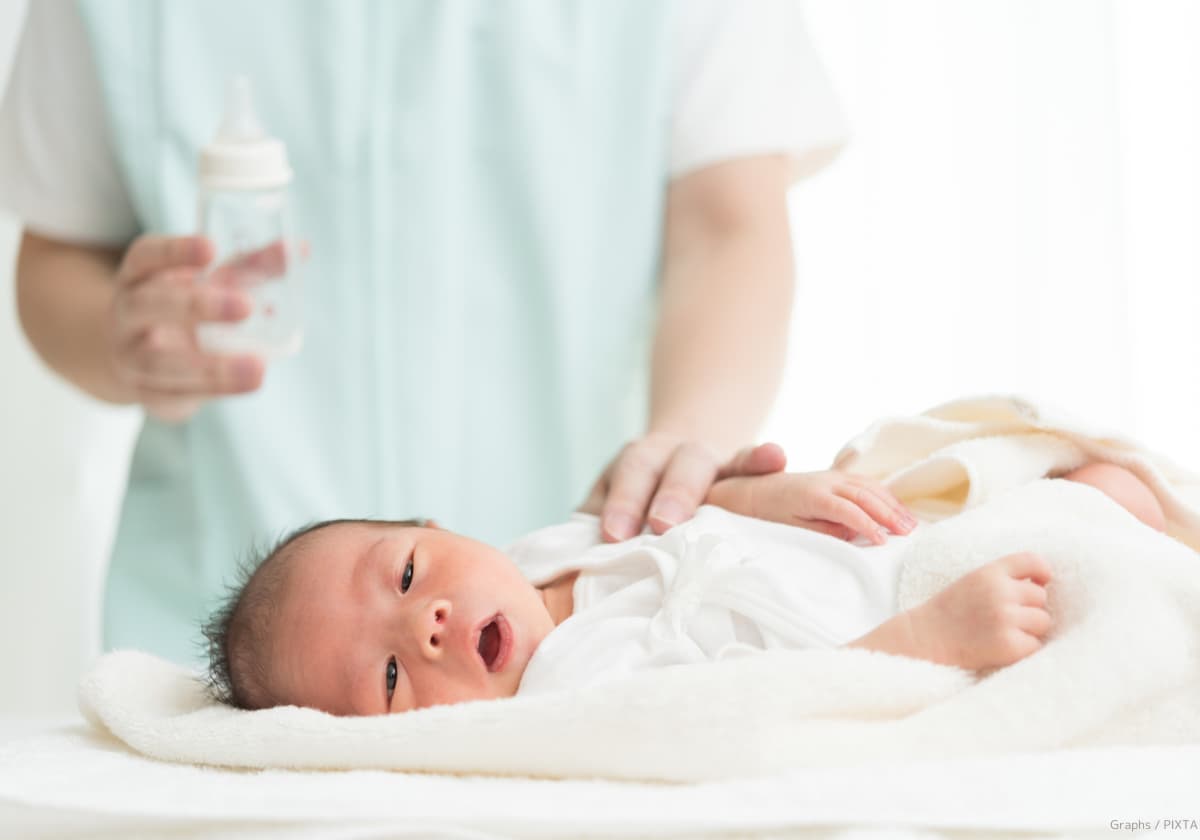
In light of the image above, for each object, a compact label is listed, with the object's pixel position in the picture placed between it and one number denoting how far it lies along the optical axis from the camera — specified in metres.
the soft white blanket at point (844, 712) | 1.00
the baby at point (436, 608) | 1.10
